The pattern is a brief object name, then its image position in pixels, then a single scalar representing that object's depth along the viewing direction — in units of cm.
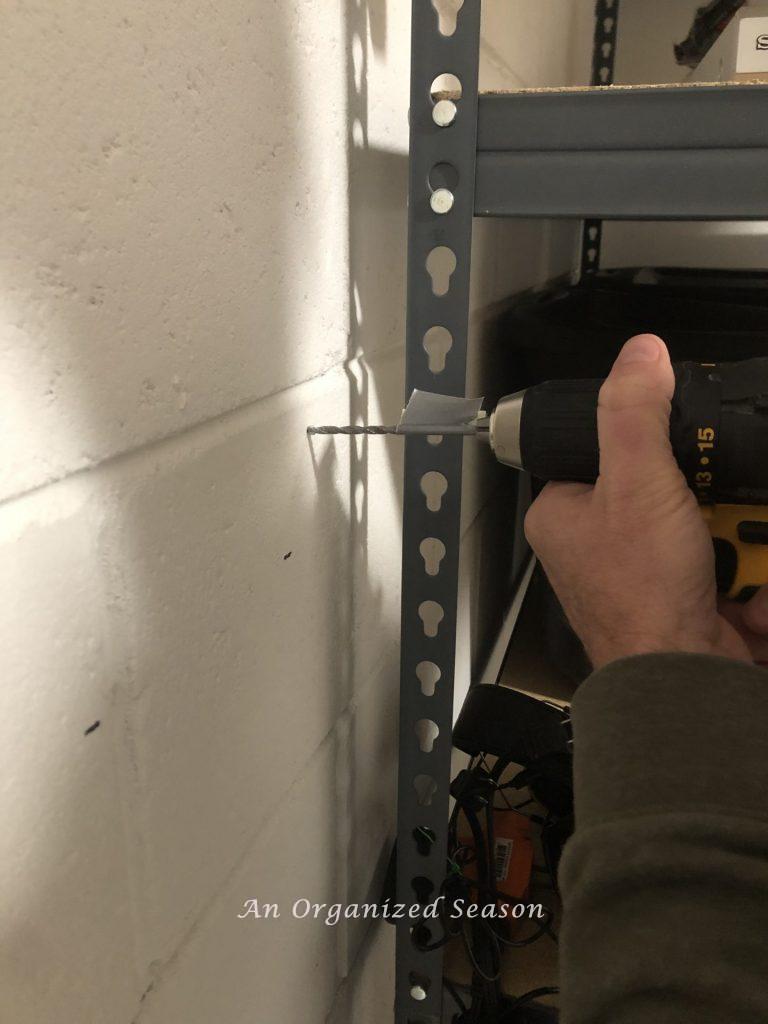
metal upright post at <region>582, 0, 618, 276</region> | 129
